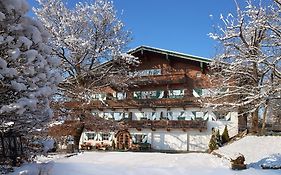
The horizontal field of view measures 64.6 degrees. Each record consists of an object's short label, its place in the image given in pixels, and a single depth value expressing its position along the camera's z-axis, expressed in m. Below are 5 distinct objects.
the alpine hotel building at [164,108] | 21.08
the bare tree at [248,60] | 9.70
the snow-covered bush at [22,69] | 5.00
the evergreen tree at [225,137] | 16.31
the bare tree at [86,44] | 16.72
